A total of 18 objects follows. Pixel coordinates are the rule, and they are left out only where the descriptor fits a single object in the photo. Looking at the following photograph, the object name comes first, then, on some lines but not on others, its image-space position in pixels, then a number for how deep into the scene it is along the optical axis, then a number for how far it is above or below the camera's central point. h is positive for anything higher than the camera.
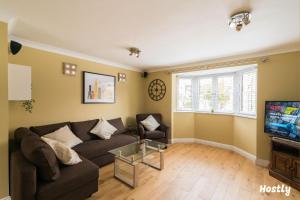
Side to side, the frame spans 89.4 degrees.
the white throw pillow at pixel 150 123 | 4.07 -0.67
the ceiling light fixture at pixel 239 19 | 1.69 +0.92
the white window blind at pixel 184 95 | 4.80 +0.13
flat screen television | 2.41 -0.32
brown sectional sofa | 1.53 -0.92
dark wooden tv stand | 2.29 -0.98
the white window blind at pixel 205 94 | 4.51 +0.16
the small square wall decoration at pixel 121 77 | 4.18 +0.60
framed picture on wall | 3.45 +0.26
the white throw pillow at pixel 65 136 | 2.59 -0.67
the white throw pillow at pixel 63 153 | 1.90 -0.69
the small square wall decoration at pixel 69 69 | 3.08 +0.61
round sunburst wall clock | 4.63 +0.30
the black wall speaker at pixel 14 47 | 2.32 +0.79
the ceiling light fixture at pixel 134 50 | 2.89 +0.94
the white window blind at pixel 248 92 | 3.51 +0.18
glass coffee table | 2.37 -0.97
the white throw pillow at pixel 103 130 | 3.25 -0.69
